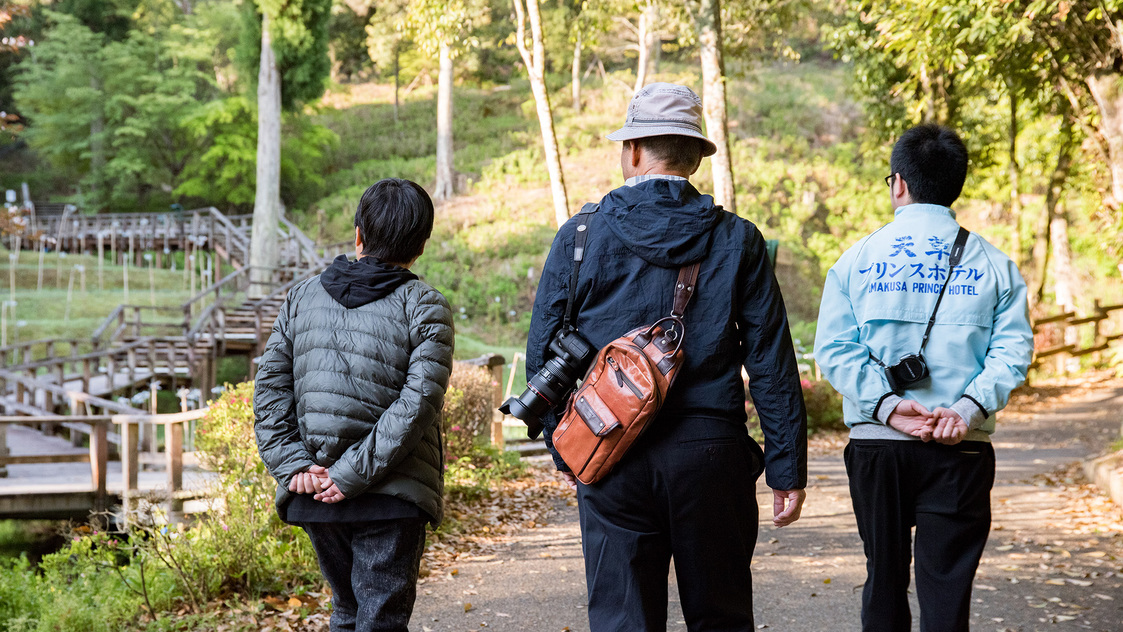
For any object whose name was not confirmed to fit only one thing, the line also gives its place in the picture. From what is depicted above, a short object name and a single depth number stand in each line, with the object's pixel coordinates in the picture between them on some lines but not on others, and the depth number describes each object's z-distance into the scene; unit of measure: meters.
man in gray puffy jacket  2.57
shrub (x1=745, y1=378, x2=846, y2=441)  12.23
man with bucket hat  2.16
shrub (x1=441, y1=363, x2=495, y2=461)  7.63
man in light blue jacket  2.54
